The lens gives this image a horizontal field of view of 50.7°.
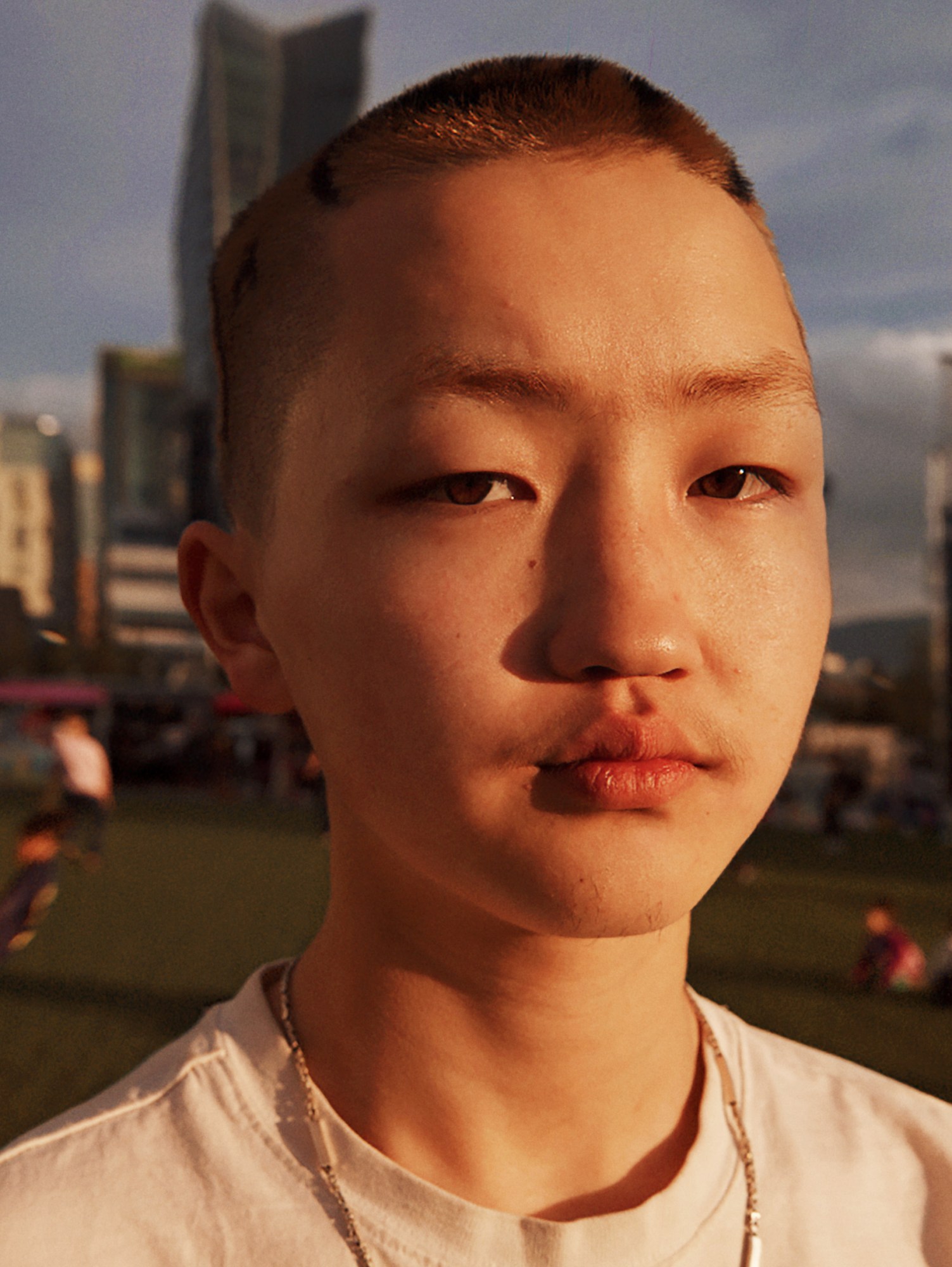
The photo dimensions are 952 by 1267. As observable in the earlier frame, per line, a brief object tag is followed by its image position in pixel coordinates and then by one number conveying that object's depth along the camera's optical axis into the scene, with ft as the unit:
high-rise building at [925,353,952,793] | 54.44
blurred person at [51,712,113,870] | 34.27
